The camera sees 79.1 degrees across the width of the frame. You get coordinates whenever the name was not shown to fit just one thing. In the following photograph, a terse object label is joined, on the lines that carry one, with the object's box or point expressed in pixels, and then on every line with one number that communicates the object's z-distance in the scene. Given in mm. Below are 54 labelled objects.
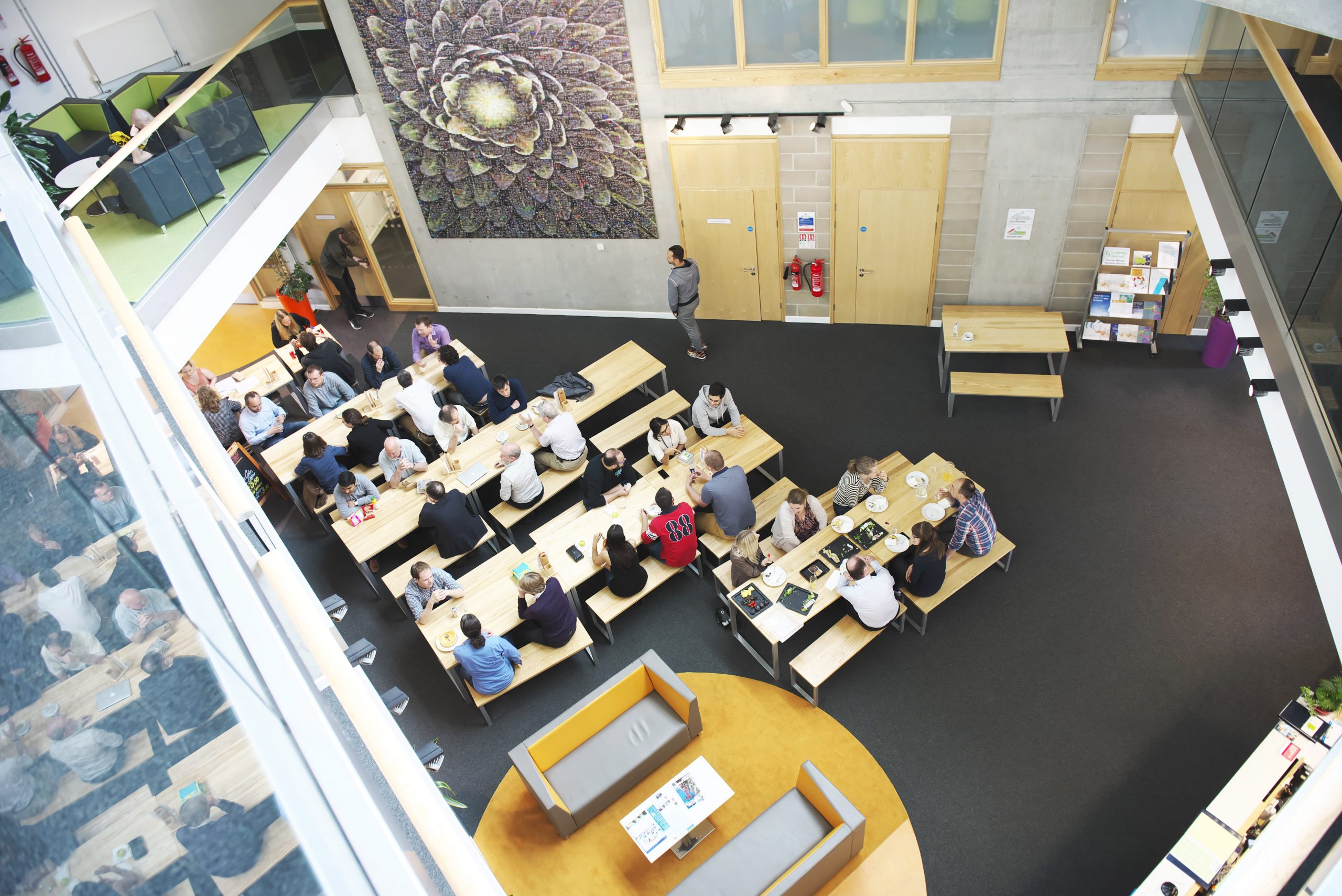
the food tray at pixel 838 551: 6761
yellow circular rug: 5684
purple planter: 8320
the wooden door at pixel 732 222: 8938
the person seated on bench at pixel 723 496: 6941
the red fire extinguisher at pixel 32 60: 8852
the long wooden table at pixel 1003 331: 8547
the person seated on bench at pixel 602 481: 7273
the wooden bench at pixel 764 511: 7277
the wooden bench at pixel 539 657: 6461
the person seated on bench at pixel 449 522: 7027
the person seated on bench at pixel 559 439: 7789
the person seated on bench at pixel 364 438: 7918
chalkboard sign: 8023
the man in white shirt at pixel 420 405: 8266
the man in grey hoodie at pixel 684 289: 9117
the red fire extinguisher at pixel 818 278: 9531
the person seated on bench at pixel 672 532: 6762
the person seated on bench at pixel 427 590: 6496
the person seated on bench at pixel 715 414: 7766
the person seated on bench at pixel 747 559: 6668
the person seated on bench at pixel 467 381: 8516
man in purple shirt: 9109
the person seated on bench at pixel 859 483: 7023
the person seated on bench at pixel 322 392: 8438
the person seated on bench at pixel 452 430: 8023
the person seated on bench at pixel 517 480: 7477
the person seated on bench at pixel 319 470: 7637
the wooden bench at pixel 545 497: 7699
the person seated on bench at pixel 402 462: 7742
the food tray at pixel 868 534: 6906
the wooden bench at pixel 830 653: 6266
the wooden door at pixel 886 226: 8539
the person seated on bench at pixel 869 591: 6125
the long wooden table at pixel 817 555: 6379
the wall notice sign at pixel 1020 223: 8586
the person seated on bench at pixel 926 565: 6305
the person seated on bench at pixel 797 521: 6770
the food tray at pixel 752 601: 6488
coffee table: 5383
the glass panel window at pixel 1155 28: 6977
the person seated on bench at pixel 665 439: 7641
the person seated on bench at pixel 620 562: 6535
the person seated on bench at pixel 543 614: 6262
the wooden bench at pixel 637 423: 8273
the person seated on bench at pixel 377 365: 8859
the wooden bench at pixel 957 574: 6609
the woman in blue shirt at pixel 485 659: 5914
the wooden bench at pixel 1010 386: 8266
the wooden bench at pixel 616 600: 6879
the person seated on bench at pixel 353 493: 7445
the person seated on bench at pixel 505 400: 8211
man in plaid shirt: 6586
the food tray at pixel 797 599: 6438
